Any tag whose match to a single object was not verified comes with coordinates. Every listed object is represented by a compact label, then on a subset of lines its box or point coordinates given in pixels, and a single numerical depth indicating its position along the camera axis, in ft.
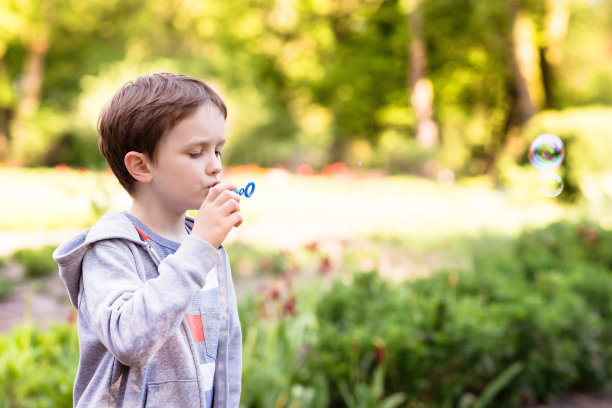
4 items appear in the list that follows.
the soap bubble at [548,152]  15.55
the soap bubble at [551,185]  13.57
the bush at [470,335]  11.51
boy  4.25
